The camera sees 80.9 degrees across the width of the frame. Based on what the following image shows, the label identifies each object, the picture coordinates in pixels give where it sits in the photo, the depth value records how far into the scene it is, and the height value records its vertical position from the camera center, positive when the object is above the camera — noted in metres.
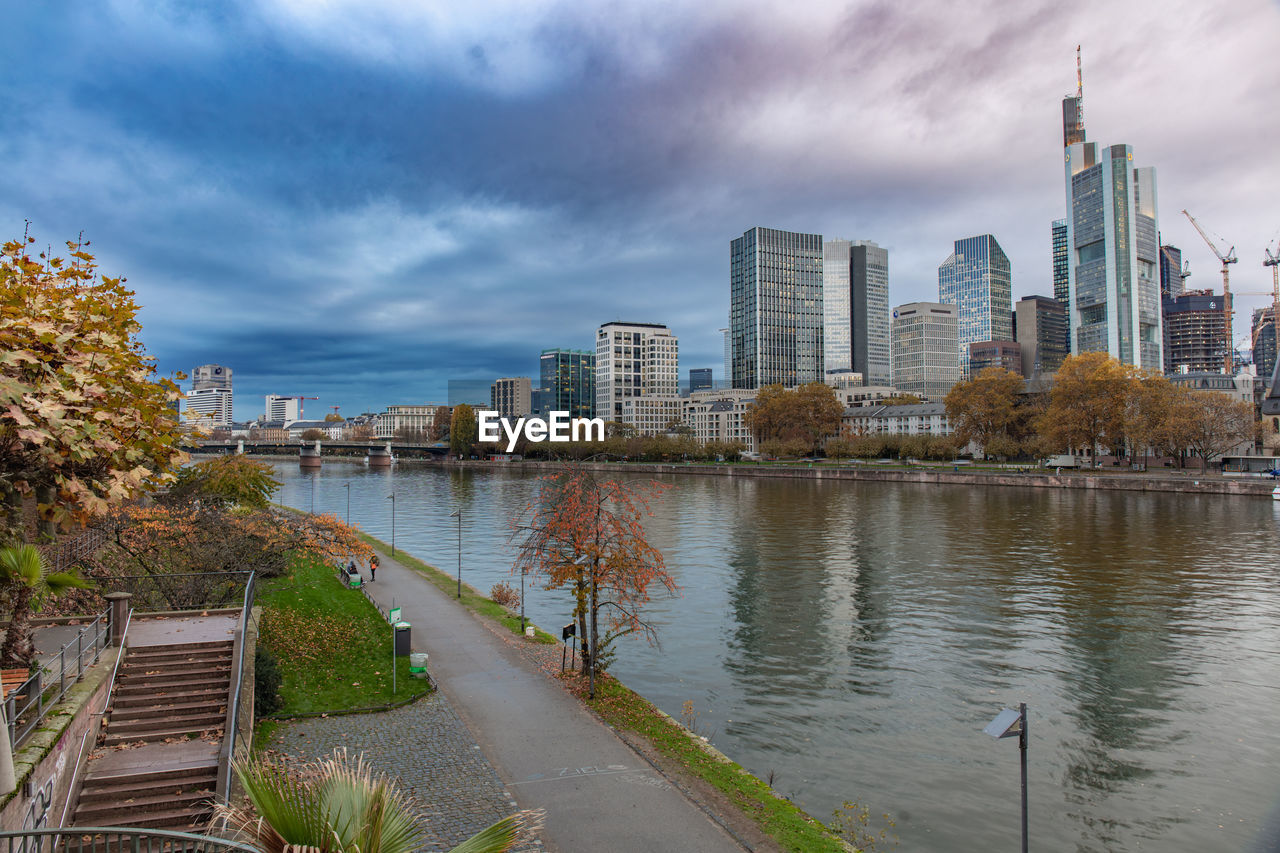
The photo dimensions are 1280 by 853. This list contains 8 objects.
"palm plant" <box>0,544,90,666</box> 12.23 -2.80
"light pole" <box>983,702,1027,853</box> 11.84 -4.56
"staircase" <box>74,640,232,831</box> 13.77 -6.07
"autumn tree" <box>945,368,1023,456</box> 130.00 +5.58
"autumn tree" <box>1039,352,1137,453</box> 105.88 +4.93
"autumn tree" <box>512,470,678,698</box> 21.45 -3.15
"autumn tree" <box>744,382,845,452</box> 166.88 +6.16
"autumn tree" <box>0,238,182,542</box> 8.49 +0.63
